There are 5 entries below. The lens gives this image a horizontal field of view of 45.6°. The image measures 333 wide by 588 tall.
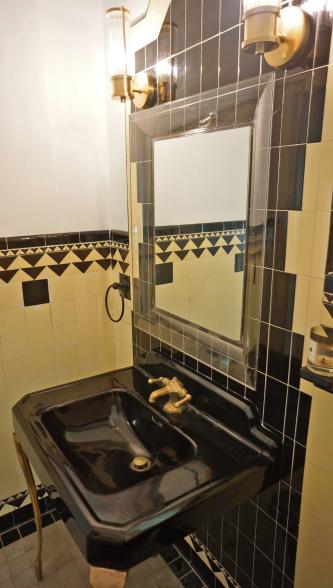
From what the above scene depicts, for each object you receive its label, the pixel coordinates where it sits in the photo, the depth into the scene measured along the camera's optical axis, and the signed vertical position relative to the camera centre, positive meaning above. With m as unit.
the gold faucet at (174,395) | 1.35 -0.66
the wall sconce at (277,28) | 0.85 +0.36
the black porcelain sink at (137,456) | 0.94 -0.74
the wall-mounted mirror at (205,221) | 1.08 -0.08
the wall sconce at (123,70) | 1.33 +0.44
